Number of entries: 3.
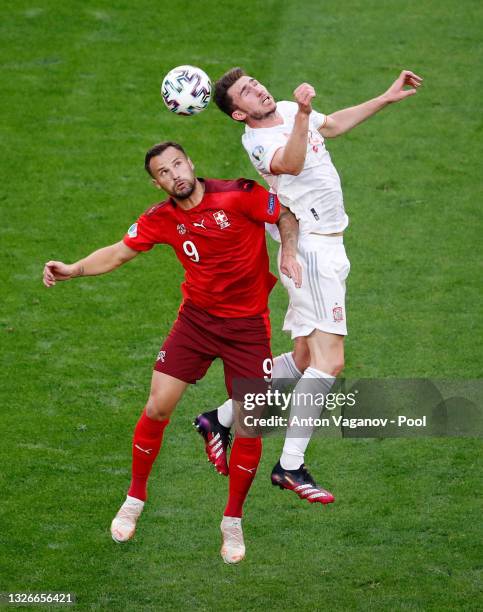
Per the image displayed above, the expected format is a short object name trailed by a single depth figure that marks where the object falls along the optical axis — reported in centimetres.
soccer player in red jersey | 1987
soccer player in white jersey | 2008
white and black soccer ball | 1991
